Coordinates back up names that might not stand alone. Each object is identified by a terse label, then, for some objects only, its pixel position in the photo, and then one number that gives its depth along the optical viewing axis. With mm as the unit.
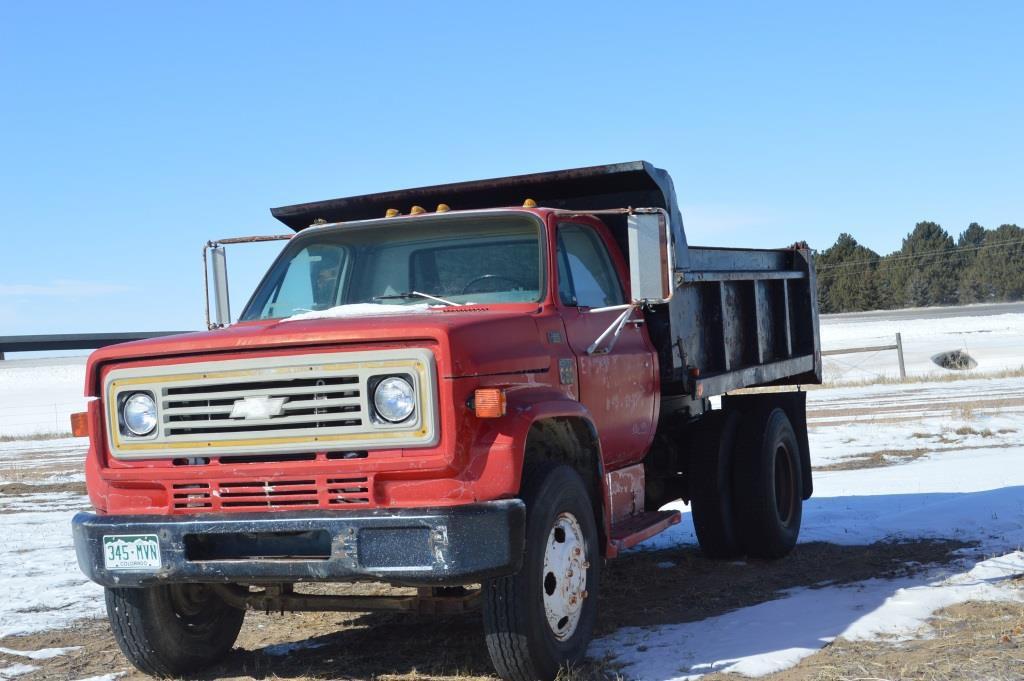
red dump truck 4719
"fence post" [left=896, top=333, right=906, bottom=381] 26888
